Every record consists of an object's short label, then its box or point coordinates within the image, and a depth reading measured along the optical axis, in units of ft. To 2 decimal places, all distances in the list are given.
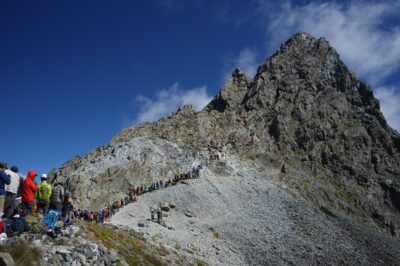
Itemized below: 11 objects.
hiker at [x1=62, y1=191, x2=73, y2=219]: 78.18
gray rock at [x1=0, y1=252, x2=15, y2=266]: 55.57
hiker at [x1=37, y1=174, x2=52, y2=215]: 74.54
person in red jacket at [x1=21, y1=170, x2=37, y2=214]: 71.15
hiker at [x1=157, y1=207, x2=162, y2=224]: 159.74
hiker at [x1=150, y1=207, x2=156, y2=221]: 163.37
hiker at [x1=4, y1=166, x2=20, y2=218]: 68.59
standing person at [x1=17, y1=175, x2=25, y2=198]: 71.31
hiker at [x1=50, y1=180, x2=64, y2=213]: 75.82
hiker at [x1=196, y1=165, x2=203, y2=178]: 225.89
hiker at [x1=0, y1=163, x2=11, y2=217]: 65.57
